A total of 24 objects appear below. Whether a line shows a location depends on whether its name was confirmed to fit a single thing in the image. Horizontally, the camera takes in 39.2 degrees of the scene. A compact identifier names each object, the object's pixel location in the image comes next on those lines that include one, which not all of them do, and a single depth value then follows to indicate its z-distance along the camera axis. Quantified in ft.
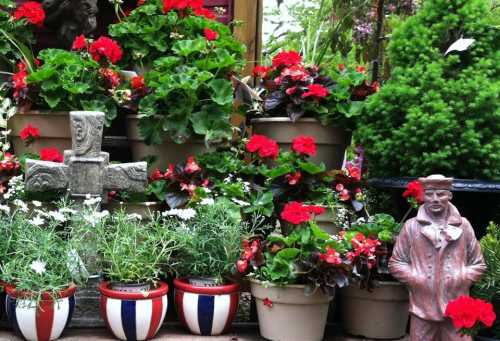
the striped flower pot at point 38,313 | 10.14
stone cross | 11.50
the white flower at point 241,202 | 11.75
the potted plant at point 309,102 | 12.80
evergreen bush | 10.98
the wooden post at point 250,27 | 15.64
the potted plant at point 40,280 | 10.06
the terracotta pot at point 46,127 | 12.95
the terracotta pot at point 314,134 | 13.00
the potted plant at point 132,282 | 10.48
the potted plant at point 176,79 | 12.57
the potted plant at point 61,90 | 12.66
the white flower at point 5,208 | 11.07
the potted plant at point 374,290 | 10.96
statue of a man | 9.82
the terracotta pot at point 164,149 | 13.11
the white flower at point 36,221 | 10.54
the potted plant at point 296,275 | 10.55
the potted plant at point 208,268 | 10.99
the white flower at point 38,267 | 9.84
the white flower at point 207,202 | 11.37
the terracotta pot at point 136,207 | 12.35
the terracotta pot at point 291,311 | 10.68
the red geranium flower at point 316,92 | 12.59
